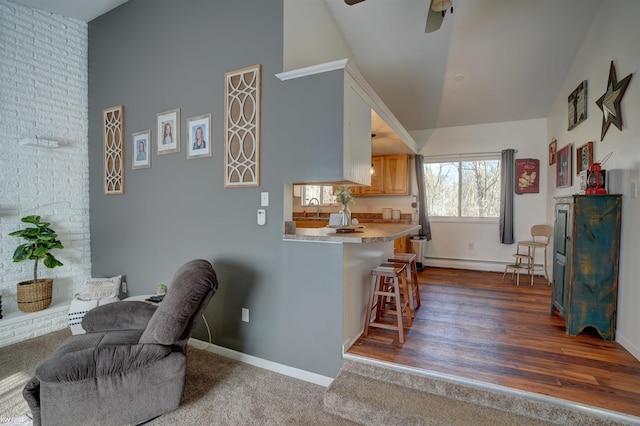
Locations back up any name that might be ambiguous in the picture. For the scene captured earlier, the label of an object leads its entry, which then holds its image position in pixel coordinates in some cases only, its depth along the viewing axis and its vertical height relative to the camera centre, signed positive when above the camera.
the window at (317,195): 6.25 +0.24
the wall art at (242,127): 2.64 +0.72
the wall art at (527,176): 4.97 +0.54
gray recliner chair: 1.78 -1.04
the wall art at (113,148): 3.65 +0.70
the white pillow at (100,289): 3.31 -0.97
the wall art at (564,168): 3.81 +0.55
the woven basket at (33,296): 3.32 -1.04
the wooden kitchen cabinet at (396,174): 5.57 +0.62
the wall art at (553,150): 4.46 +0.89
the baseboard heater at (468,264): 5.26 -1.02
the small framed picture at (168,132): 3.13 +0.78
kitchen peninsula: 2.32 -0.45
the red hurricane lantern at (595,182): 2.67 +0.25
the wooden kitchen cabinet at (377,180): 5.75 +0.52
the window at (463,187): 5.38 +0.38
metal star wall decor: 2.56 +0.99
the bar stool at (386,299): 2.58 -0.89
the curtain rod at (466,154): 5.22 +0.97
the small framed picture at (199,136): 2.91 +0.68
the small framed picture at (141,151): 3.39 +0.62
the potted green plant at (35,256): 3.27 -0.57
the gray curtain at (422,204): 5.53 +0.06
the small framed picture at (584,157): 3.17 +0.58
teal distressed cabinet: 2.58 -0.48
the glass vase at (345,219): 3.00 -0.13
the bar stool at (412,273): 3.31 -0.77
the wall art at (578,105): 3.36 +1.22
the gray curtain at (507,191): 5.04 +0.29
